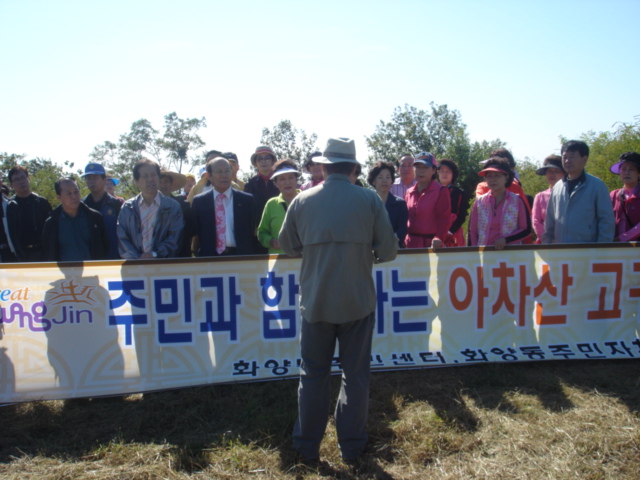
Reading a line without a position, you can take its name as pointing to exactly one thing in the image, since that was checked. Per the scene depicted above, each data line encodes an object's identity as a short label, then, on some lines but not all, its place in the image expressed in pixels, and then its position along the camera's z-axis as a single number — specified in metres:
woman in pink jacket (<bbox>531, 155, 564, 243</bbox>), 6.25
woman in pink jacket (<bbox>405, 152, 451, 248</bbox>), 5.64
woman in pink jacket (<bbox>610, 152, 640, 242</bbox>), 5.45
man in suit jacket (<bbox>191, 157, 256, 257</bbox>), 4.99
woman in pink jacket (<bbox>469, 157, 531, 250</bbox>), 5.11
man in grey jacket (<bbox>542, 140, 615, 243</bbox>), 4.98
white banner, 4.38
